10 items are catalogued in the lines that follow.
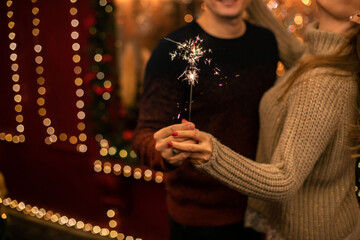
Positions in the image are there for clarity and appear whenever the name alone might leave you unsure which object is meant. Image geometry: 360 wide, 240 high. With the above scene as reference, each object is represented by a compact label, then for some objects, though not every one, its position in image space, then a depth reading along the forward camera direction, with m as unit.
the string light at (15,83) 3.49
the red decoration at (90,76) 2.89
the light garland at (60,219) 3.05
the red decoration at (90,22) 2.83
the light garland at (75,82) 3.14
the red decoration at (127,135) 2.95
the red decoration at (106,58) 2.86
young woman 0.96
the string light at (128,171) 2.78
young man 1.04
